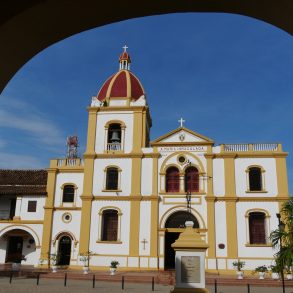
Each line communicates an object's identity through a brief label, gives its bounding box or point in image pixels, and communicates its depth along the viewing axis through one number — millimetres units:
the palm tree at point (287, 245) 13617
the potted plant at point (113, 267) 24764
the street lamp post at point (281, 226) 17545
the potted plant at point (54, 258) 27594
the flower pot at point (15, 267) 24975
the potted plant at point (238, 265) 24550
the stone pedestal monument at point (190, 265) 11319
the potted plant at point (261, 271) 23103
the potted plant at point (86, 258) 26900
